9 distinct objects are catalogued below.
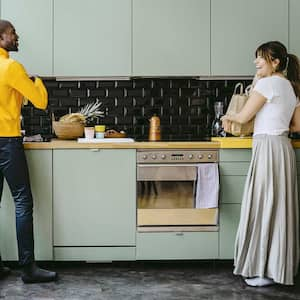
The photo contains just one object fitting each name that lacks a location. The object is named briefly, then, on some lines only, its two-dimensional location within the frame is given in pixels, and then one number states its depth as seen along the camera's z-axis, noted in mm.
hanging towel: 3822
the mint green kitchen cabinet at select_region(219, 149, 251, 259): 3863
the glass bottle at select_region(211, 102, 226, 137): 4387
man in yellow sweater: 3385
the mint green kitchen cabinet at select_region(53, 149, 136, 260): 3832
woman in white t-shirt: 3463
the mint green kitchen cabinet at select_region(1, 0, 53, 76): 4090
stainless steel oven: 3832
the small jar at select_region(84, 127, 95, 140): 4118
